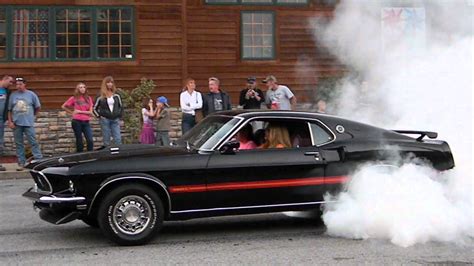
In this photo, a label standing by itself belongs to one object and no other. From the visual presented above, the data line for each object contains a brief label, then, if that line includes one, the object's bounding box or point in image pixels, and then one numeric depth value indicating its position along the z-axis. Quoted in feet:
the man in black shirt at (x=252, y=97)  45.91
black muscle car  21.67
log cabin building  50.57
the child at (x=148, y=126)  45.32
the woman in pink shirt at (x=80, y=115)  44.27
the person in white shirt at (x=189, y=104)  44.24
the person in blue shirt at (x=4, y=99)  43.73
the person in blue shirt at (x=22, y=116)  41.93
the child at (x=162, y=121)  45.11
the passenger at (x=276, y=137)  24.24
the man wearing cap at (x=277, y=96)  45.44
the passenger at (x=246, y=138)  23.85
